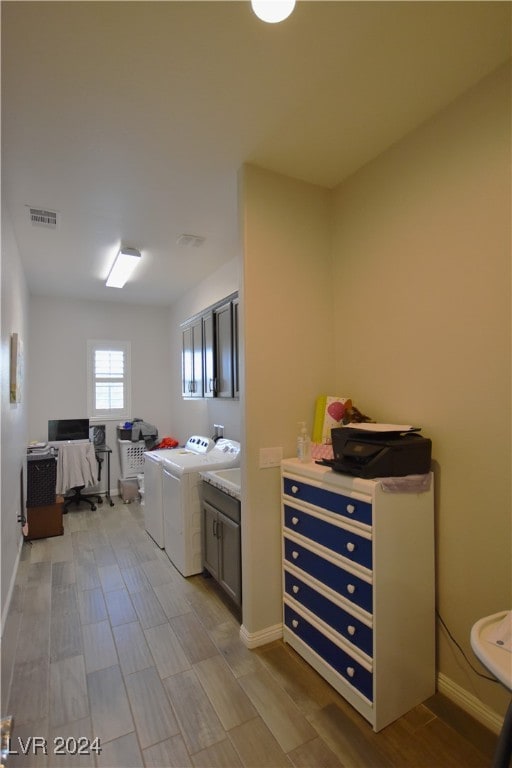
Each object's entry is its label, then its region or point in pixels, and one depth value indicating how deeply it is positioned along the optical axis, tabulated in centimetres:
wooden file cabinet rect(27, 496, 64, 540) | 387
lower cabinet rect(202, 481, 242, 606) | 237
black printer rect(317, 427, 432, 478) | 165
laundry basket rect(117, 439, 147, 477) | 531
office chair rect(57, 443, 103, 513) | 455
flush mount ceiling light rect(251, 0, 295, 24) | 125
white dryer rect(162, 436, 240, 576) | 294
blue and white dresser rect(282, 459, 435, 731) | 159
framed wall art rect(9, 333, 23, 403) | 286
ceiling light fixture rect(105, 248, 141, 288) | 343
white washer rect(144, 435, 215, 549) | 349
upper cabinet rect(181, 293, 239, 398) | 295
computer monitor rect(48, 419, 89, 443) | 490
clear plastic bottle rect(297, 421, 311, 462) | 214
